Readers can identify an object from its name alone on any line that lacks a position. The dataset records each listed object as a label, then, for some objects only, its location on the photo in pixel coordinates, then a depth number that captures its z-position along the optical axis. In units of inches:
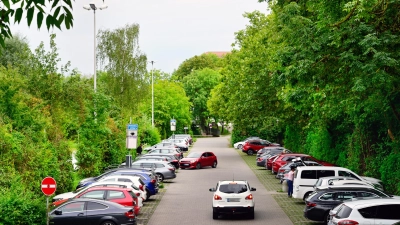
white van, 1138.7
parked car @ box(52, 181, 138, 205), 1015.0
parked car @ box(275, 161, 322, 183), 1455.2
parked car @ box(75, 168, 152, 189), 1224.7
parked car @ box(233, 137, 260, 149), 3143.2
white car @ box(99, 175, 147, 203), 1113.4
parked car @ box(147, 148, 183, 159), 2113.4
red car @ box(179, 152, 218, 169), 2031.3
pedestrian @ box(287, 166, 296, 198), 1261.1
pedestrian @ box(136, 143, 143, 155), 2232.2
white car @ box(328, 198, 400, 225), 692.7
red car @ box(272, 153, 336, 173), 1666.6
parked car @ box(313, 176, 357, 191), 1040.2
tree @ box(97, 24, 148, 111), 2849.4
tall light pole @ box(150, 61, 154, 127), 3128.0
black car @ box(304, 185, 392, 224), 867.4
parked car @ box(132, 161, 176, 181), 1566.2
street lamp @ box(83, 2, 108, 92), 1625.2
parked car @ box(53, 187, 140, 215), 903.7
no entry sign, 787.4
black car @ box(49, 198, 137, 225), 814.5
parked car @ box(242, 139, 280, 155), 2795.3
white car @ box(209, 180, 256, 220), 945.5
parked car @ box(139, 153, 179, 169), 1865.7
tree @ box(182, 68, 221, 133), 4749.0
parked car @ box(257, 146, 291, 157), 2114.9
